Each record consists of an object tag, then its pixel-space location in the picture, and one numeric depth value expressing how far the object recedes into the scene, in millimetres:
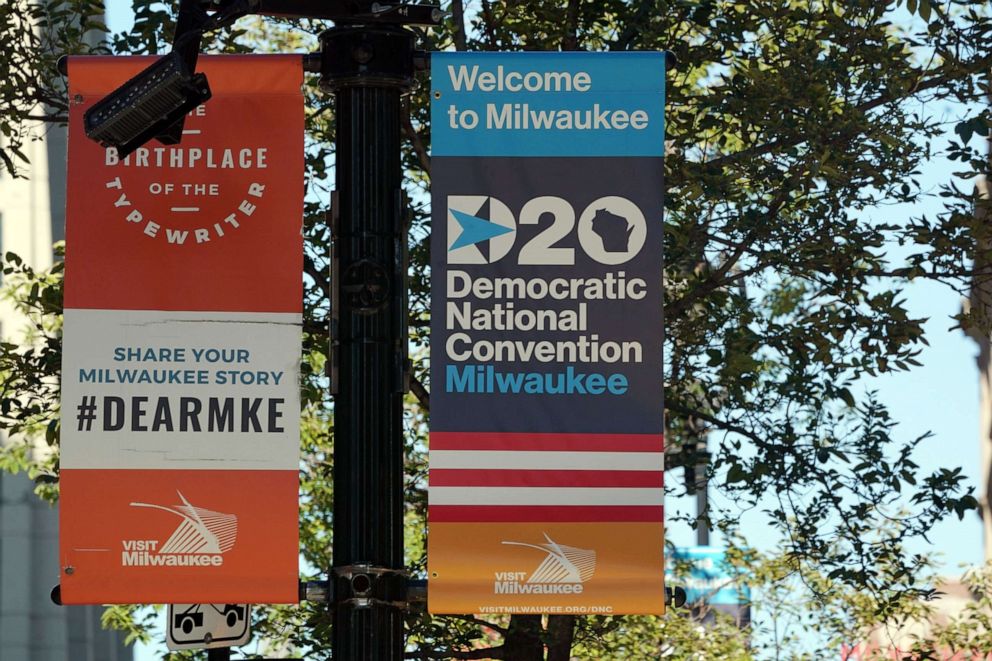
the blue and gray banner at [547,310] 12172
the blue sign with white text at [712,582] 33937
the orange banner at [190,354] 12148
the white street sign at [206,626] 18328
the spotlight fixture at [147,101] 11672
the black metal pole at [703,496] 24312
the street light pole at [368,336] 11719
